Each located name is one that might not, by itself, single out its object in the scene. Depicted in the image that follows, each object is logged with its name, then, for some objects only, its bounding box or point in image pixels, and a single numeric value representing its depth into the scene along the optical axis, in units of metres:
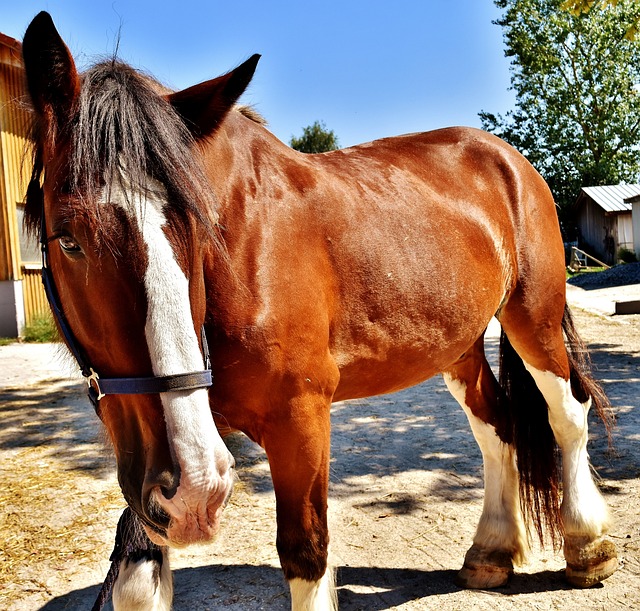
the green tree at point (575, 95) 34.41
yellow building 10.91
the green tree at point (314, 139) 33.59
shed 30.03
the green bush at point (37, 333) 11.32
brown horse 1.48
